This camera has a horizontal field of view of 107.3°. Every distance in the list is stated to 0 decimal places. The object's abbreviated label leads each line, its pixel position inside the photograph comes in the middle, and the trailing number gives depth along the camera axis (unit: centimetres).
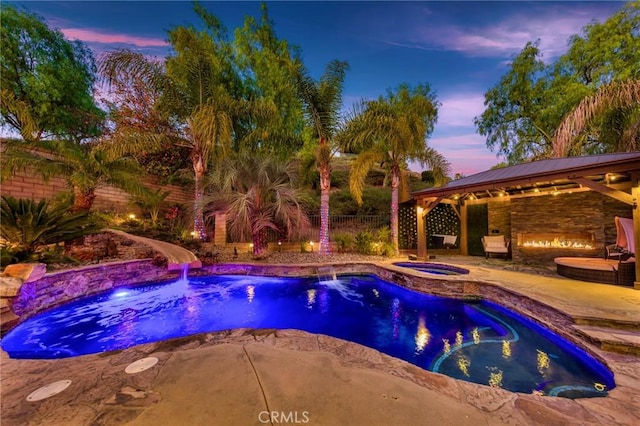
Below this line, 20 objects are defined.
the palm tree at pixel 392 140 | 867
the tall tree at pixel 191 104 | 821
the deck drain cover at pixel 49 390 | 170
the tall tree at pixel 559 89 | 1066
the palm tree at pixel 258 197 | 858
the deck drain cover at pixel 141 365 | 201
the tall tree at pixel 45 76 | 1048
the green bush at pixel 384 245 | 976
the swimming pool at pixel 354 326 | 295
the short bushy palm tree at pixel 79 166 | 631
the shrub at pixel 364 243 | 990
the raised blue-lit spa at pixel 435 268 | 713
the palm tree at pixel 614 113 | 633
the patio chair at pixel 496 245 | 930
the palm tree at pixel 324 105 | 875
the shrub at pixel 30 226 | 495
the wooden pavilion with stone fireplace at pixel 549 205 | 534
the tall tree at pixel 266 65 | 1261
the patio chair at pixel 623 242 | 543
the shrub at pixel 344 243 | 1014
